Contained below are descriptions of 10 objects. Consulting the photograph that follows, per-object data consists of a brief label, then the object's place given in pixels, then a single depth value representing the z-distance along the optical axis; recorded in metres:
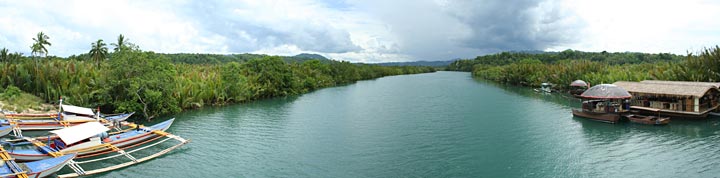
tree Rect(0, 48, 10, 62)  60.11
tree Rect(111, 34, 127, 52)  64.34
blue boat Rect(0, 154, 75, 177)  16.34
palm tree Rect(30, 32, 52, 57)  57.06
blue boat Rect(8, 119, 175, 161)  19.28
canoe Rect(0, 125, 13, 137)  23.12
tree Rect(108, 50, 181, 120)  33.50
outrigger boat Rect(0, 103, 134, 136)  26.86
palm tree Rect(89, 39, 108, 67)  66.94
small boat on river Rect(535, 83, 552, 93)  61.53
